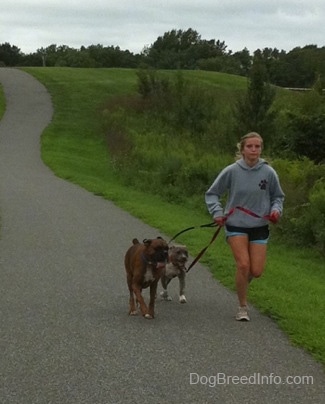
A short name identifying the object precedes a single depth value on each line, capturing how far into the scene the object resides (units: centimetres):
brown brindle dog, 791
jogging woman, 787
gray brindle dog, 886
